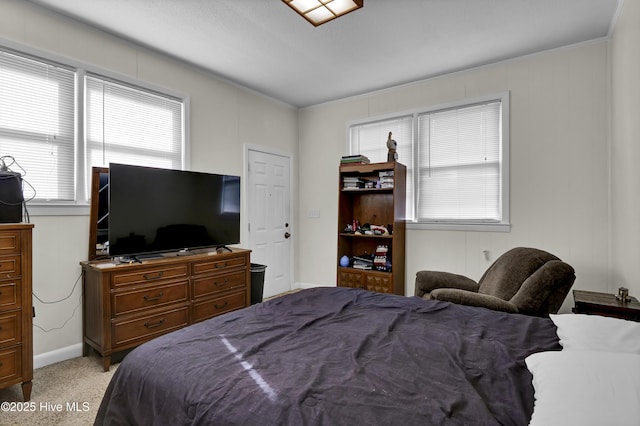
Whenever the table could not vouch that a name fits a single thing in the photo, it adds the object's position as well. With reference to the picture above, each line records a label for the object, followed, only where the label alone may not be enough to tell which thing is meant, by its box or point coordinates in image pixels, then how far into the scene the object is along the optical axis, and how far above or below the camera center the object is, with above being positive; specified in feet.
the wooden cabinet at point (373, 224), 12.69 -0.51
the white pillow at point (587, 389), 2.38 -1.43
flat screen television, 8.93 +0.04
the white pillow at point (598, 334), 3.80 -1.51
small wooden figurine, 13.03 +2.46
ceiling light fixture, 7.59 +4.83
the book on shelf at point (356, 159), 13.44 +2.16
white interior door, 14.51 -0.20
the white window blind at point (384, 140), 13.71 +3.19
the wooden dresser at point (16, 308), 6.56 -1.97
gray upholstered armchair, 7.40 -1.91
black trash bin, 12.64 -2.73
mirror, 9.20 -0.08
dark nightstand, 6.97 -2.09
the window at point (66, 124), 8.27 +2.44
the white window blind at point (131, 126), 9.61 +2.73
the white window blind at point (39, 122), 8.16 +2.30
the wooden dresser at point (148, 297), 8.32 -2.40
